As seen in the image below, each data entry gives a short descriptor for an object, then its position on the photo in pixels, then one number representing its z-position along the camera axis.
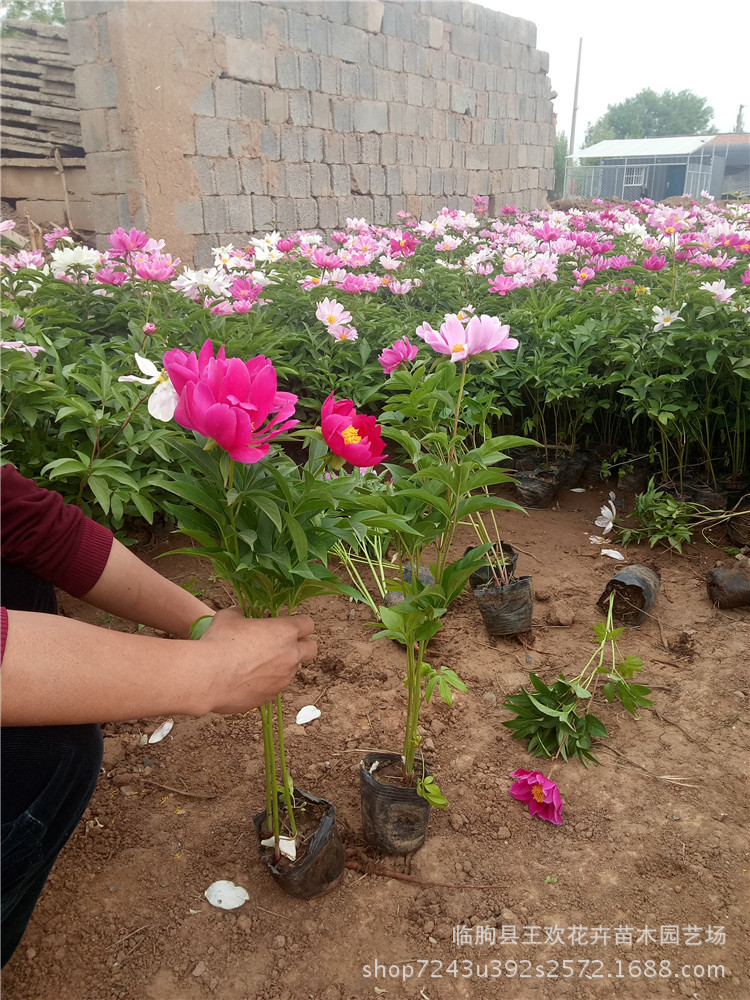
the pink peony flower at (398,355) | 1.88
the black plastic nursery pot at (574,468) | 3.29
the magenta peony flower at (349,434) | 1.07
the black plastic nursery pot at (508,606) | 2.31
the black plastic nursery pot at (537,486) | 3.19
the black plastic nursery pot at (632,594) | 2.41
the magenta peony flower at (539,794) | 1.66
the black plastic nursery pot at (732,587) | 2.43
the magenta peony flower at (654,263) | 3.15
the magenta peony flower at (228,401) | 0.94
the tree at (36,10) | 12.80
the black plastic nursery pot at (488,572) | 2.48
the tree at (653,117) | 50.72
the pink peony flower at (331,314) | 2.46
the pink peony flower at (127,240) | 2.71
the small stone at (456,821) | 1.67
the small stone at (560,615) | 2.44
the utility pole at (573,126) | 31.77
